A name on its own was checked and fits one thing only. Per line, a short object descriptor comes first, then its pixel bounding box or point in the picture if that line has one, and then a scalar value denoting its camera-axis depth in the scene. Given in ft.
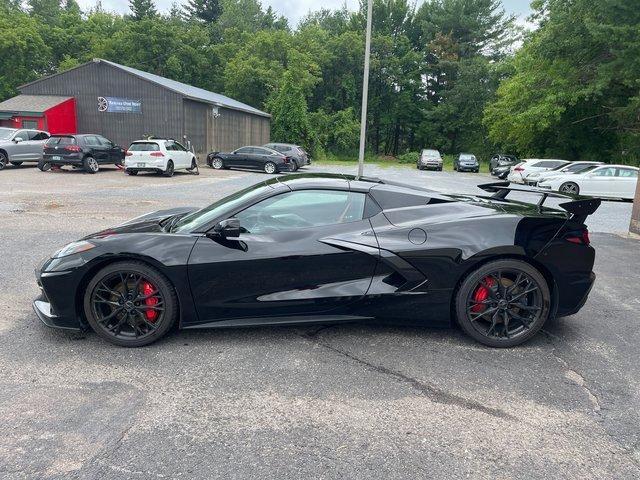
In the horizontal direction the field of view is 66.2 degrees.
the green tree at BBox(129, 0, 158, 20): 194.55
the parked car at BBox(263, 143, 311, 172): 88.43
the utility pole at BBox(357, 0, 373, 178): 51.87
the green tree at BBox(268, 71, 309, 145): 134.72
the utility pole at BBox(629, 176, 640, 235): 29.78
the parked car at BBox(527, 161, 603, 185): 59.49
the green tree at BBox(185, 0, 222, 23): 225.35
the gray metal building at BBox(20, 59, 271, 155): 91.61
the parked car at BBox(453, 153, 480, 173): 116.37
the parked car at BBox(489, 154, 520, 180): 98.13
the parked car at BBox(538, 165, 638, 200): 55.16
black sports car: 12.28
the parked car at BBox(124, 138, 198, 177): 64.03
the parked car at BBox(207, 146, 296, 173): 83.46
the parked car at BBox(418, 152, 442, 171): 116.26
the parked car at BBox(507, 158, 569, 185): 74.84
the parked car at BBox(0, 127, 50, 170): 65.92
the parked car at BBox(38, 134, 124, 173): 63.46
